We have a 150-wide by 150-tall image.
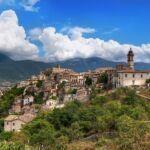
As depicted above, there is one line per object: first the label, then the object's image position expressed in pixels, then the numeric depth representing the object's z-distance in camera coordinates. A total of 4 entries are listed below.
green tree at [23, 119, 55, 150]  27.19
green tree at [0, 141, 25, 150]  16.91
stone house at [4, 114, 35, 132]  41.94
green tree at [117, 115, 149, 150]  17.98
